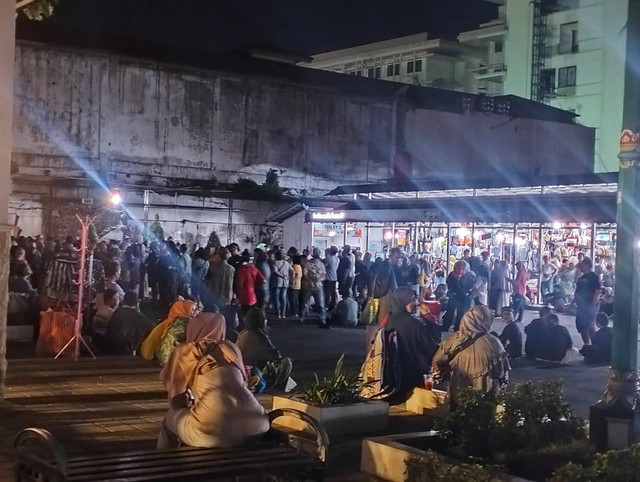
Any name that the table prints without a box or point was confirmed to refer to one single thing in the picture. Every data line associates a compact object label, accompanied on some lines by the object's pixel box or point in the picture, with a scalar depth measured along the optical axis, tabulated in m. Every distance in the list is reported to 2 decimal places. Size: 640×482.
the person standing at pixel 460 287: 18.69
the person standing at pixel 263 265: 19.77
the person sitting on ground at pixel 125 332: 13.86
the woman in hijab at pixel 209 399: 5.55
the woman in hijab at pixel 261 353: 11.02
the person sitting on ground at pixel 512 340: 15.01
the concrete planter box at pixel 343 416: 8.52
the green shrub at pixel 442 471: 5.61
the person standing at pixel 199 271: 18.73
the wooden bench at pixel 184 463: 4.85
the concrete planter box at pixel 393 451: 6.87
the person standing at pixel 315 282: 20.70
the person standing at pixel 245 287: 17.17
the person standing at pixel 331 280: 21.41
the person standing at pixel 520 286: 21.58
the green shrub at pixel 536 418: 6.93
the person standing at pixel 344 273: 22.05
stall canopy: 20.86
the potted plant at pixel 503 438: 6.77
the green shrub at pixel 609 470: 5.39
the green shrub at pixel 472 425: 6.86
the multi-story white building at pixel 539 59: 50.66
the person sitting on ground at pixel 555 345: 14.75
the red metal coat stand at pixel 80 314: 12.75
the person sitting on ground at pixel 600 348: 15.04
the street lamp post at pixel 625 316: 6.90
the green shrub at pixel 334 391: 8.74
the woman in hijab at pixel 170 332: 12.05
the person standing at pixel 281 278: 20.72
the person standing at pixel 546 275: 24.54
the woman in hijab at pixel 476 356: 8.84
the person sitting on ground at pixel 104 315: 14.04
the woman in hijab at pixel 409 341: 10.00
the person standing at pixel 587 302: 16.58
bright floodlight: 28.17
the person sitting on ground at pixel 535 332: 14.99
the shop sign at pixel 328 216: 27.64
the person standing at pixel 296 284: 20.84
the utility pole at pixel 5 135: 9.48
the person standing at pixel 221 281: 17.33
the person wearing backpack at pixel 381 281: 17.47
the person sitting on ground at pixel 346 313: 19.66
